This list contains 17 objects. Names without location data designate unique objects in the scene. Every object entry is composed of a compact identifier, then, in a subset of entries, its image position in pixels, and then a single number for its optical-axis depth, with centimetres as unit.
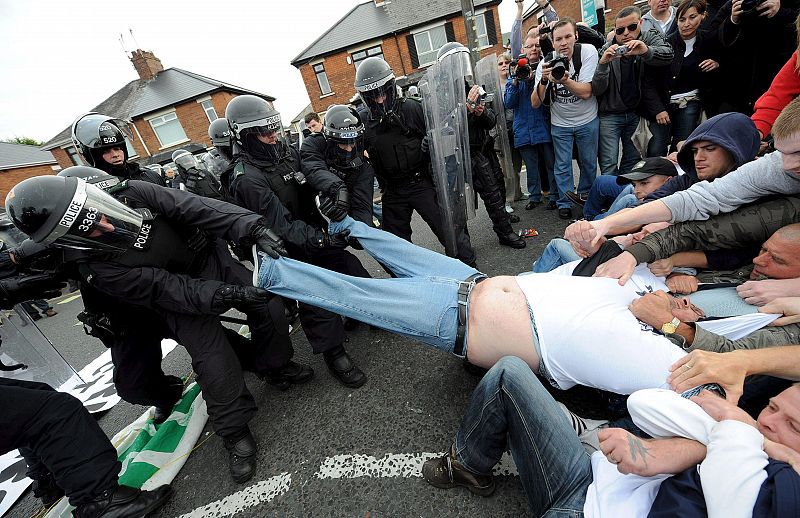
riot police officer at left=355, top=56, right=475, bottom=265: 267
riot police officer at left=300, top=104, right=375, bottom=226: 237
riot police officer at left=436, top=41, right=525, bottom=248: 313
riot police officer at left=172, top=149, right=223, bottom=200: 445
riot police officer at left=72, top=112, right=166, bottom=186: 239
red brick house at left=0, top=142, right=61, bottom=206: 1687
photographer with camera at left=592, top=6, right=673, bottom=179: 293
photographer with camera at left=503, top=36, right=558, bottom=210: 360
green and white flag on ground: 176
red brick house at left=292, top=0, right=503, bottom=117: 1605
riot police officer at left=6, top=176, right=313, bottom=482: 144
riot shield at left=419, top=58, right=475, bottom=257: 272
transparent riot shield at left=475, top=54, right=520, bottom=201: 387
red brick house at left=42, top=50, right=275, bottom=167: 1773
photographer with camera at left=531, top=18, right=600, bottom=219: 310
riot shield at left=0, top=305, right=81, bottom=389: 220
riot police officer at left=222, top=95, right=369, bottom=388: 213
